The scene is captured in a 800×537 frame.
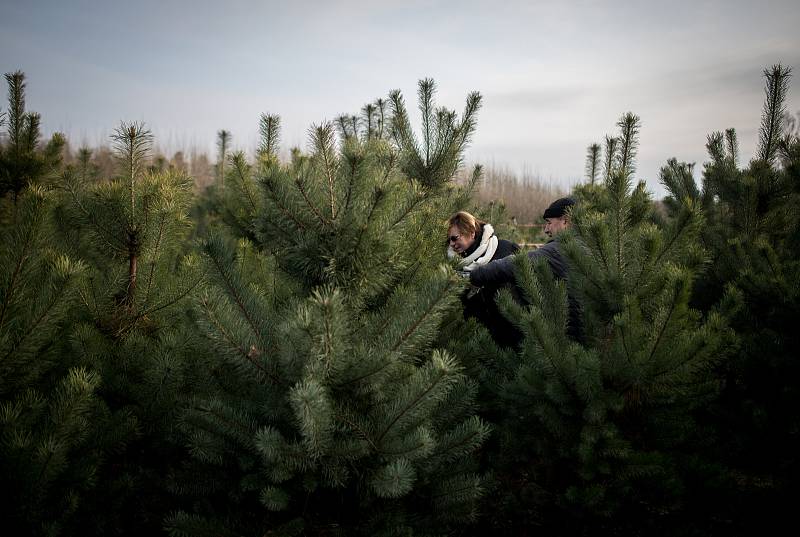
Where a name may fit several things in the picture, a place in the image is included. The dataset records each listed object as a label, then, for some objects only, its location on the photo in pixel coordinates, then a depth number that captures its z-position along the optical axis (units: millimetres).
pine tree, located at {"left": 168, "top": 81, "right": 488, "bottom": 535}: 1805
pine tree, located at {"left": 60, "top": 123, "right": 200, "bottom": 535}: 2498
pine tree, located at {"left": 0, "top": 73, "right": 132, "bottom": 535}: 1795
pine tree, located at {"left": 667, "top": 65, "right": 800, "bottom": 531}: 2756
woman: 4270
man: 3395
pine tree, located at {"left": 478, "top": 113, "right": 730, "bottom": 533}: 2266
